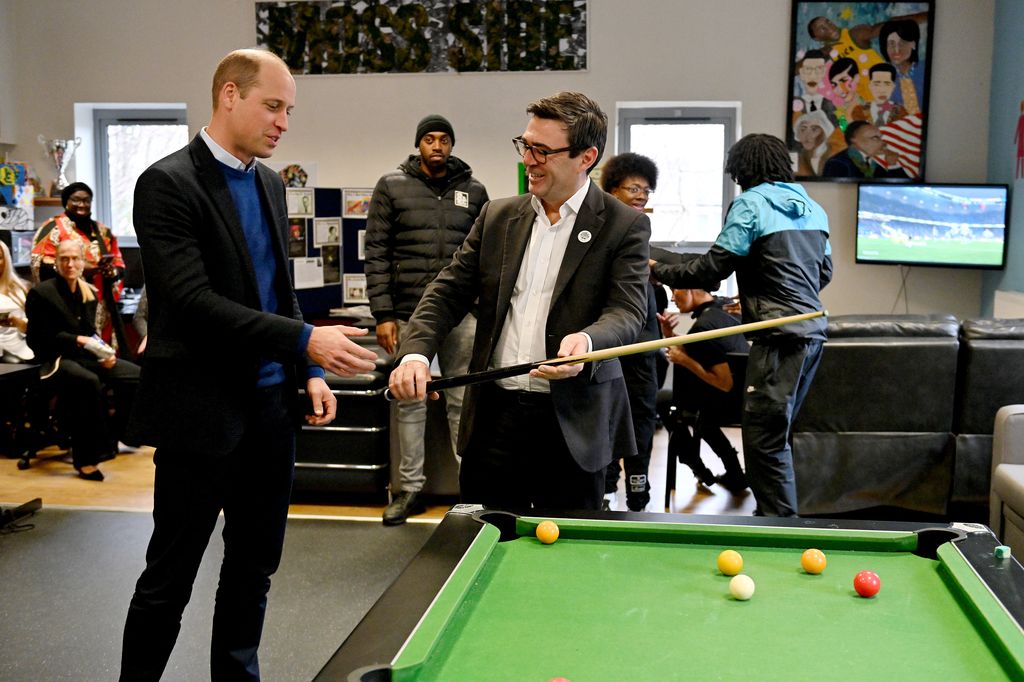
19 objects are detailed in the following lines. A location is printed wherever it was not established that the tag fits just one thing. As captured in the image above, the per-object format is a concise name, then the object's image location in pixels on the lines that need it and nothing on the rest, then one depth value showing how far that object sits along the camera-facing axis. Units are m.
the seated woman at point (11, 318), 5.50
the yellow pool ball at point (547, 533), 1.89
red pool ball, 1.65
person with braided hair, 3.46
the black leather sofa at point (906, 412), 3.86
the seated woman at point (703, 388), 4.22
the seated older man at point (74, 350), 5.01
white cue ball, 1.63
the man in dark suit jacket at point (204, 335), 1.98
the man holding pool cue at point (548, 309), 2.26
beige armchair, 3.22
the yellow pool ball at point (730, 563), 1.72
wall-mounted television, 6.02
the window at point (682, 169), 6.80
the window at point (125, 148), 7.36
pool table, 1.38
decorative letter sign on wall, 6.65
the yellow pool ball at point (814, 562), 1.74
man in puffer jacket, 4.12
